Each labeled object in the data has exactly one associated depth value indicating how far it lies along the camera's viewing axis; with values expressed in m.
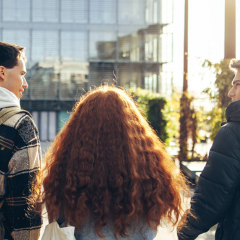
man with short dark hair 1.95
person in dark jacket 2.02
